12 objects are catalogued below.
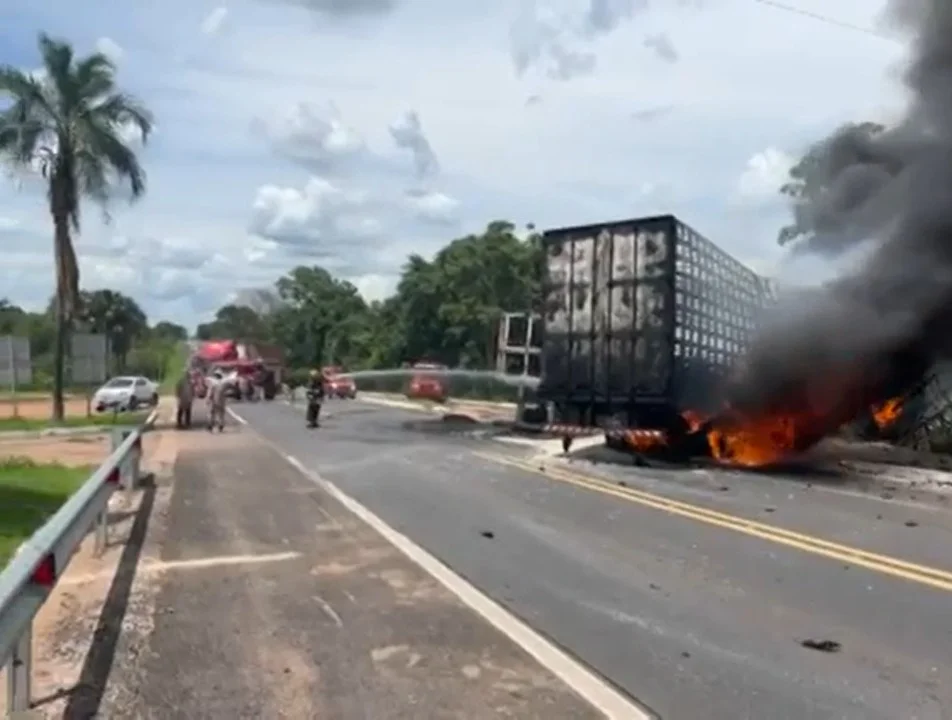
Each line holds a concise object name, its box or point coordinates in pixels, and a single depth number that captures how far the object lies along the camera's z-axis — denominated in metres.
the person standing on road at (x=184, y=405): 32.38
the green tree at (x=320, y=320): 98.31
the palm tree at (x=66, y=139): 31.03
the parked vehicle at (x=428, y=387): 53.66
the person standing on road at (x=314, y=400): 30.15
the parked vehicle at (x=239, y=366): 54.72
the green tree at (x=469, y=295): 67.38
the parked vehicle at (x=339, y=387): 58.78
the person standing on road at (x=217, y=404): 29.73
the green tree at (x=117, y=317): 85.64
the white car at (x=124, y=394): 43.94
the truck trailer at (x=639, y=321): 18.41
